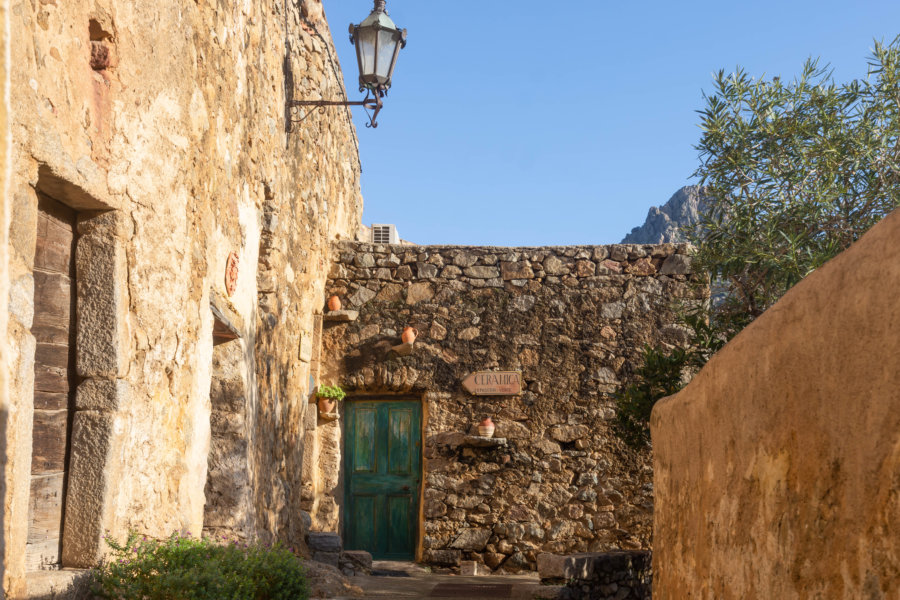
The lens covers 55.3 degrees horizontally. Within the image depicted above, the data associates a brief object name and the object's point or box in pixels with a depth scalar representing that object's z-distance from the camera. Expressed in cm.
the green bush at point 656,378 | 670
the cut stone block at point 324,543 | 708
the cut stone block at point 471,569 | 806
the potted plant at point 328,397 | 817
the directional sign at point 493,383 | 841
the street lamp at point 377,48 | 671
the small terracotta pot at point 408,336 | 836
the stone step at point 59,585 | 275
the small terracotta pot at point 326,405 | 821
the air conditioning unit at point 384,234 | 1103
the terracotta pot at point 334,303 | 850
